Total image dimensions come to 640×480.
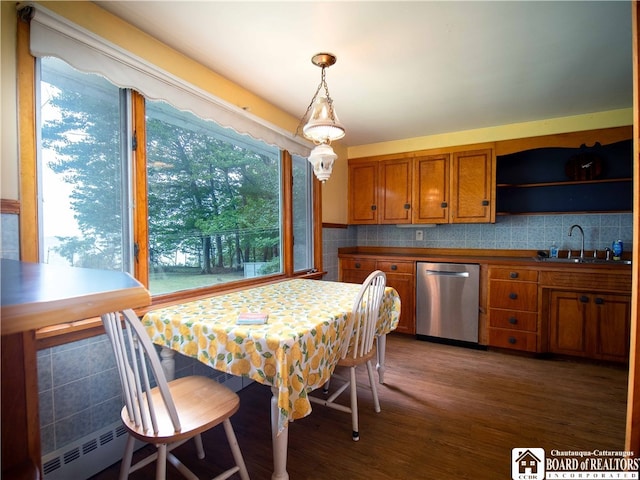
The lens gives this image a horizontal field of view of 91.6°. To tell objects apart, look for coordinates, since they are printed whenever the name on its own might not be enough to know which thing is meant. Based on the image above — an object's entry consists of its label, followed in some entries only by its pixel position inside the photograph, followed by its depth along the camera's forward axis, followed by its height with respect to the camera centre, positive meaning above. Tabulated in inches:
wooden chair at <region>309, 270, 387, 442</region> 68.3 -23.0
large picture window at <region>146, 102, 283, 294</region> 77.1 +8.5
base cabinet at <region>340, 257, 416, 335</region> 135.5 -21.0
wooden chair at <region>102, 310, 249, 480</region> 42.9 -28.8
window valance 54.4 +34.6
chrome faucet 122.7 +0.0
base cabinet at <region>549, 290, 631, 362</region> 103.0 -31.8
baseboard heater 54.9 -42.2
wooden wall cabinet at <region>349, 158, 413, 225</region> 148.0 +20.4
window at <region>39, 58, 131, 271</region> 58.1 +12.3
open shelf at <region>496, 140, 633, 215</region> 119.5 +19.5
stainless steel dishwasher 123.7 -28.6
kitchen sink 110.7 -10.8
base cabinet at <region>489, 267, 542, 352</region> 114.7 -29.0
